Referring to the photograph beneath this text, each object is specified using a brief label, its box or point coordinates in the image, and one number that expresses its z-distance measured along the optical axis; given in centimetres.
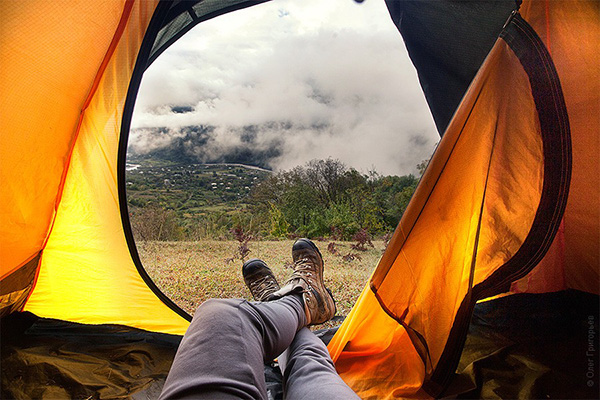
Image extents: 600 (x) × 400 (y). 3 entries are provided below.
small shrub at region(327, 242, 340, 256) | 259
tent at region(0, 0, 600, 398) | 69
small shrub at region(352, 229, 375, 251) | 270
